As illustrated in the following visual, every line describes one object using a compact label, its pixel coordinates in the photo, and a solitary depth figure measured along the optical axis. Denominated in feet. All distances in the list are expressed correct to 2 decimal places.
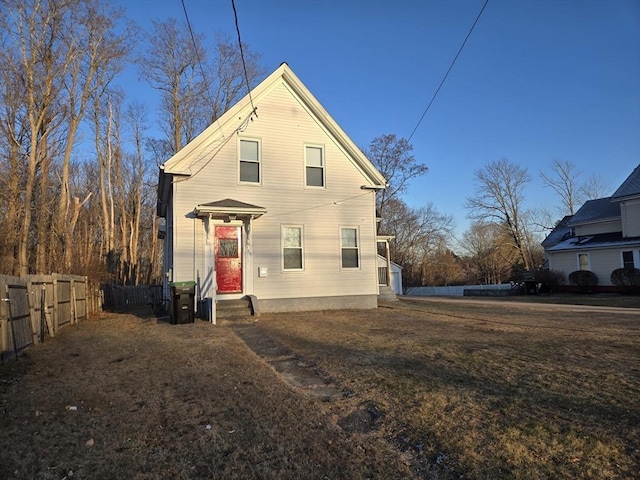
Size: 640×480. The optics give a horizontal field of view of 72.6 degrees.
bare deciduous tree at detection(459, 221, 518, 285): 148.25
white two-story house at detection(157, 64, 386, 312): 43.11
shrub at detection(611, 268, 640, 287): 79.05
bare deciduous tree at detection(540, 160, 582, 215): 162.56
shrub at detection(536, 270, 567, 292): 93.30
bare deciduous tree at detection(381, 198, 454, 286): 147.84
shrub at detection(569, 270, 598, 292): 87.51
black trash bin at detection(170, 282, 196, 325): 37.42
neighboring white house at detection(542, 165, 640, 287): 84.69
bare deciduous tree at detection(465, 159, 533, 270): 149.28
